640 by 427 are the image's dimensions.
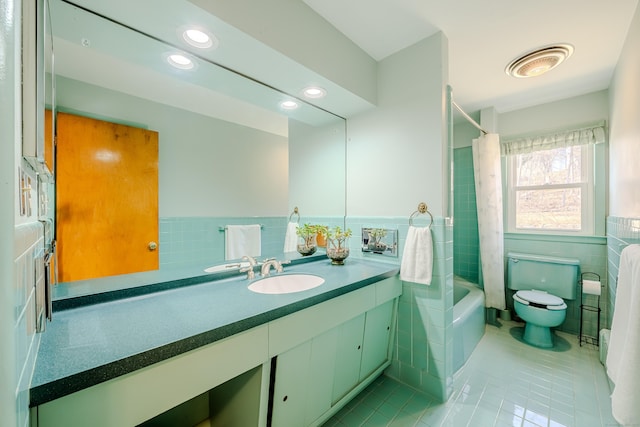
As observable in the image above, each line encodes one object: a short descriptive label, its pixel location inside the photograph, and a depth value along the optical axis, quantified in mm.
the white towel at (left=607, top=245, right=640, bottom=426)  847
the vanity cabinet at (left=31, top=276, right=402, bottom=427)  689
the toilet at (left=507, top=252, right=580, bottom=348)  2217
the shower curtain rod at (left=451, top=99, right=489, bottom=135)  2077
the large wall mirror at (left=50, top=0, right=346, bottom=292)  1042
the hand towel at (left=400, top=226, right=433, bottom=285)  1653
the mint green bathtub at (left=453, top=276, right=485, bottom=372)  1957
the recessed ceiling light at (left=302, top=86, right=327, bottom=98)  1699
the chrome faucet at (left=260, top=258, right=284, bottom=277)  1544
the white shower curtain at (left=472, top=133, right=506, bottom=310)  2660
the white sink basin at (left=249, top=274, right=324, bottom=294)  1542
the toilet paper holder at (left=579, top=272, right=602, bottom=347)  2277
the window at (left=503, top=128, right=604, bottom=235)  2500
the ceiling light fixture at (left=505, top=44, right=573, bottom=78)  1787
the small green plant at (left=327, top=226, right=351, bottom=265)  1887
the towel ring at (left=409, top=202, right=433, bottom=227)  1693
